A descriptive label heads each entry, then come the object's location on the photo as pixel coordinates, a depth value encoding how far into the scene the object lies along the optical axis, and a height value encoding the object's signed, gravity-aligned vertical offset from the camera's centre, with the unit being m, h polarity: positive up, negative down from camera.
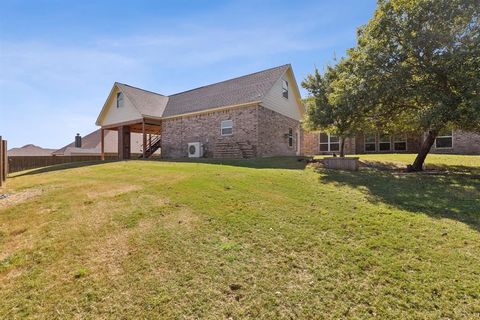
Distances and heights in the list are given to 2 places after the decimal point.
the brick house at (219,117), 17.83 +3.18
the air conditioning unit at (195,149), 19.22 +0.64
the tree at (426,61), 8.90 +3.49
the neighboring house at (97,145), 36.06 +1.96
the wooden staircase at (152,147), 24.17 +1.05
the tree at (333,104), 11.35 +2.42
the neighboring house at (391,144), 20.55 +1.15
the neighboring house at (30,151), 44.32 +1.47
